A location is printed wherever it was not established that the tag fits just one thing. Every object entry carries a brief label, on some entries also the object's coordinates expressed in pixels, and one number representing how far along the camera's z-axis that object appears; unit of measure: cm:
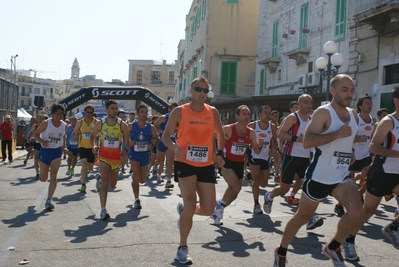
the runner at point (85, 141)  1174
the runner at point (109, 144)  834
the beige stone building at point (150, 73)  8888
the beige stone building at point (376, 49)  1800
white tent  4344
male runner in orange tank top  584
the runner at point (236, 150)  795
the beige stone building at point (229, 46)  3903
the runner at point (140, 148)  939
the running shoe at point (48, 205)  893
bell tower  16474
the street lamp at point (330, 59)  1553
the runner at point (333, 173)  497
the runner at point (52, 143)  923
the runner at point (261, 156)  898
